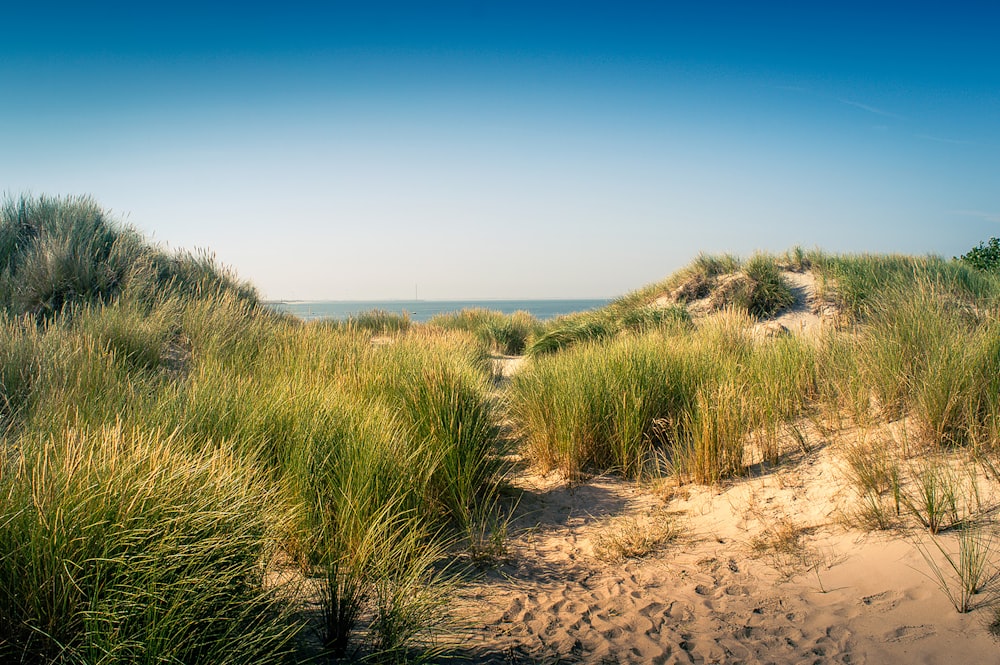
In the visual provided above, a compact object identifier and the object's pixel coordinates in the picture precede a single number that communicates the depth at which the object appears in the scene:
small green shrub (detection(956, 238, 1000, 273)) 14.60
